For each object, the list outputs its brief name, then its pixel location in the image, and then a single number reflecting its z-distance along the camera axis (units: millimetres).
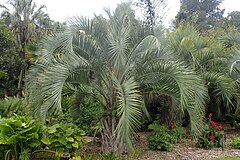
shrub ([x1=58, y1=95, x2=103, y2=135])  5725
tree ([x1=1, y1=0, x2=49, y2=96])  11462
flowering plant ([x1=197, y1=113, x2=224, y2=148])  5350
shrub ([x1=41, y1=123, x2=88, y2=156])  3849
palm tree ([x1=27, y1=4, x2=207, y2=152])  4268
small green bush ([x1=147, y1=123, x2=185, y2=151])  5136
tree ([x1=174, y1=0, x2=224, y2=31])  23808
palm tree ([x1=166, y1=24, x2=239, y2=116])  6606
